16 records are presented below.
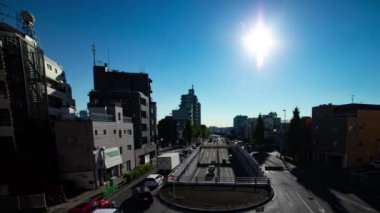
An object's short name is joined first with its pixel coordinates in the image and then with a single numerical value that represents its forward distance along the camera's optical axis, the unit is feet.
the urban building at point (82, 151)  85.40
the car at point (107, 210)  51.20
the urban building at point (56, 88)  102.95
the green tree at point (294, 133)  151.35
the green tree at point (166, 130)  259.80
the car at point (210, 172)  111.24
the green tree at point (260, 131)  232.61
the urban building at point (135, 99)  138.82
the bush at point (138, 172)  96.84
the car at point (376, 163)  116.35
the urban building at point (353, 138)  125.39
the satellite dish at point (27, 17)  97.04
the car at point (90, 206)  57.24
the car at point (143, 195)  67.56
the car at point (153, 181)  83.36
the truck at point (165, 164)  112.47
